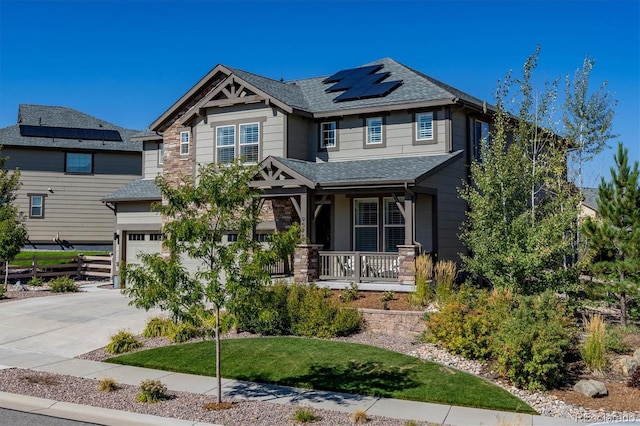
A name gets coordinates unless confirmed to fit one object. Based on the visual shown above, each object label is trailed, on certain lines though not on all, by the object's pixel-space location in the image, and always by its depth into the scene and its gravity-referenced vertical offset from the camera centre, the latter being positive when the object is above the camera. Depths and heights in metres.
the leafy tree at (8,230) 21.39 +0.24
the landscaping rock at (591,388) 9.00 -2.42
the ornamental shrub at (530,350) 9.30 -1.89
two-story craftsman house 17.61 +3.06
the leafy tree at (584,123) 17.52 +3.62
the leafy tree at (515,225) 12.87 +0.30
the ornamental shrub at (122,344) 12.45 -2.39
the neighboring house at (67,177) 30.38 +3.29
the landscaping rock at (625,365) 9.95 -2.26
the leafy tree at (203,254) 8.66 -0.27
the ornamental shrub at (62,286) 21.33 -1.88
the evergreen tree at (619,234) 12.52 +0.10
